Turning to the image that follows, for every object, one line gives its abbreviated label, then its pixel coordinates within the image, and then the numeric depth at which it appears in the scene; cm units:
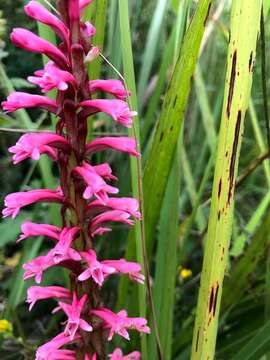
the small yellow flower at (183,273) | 33
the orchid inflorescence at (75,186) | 14
